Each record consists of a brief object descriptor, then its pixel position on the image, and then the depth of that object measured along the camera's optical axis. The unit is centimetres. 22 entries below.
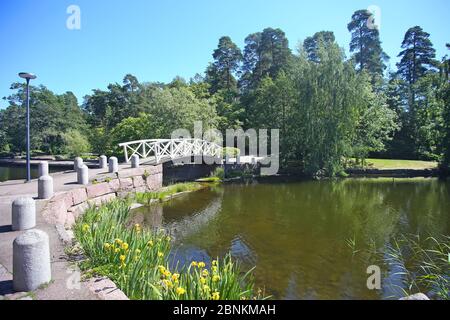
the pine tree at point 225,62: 4519
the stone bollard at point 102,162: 1443
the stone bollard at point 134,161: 1420
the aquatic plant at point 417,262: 629
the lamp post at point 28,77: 952
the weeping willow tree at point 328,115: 2355
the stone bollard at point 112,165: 1243
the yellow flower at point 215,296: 342
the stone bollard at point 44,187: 737
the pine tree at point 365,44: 4238
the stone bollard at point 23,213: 493
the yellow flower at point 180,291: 333
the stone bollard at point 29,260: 317
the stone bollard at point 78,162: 1059
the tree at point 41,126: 3947
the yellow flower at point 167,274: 370
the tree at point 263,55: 4216
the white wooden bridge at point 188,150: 1631
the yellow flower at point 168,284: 357
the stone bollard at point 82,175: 1003
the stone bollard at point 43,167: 987
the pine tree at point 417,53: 4091
